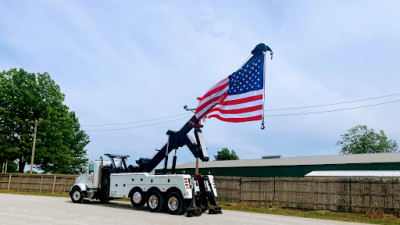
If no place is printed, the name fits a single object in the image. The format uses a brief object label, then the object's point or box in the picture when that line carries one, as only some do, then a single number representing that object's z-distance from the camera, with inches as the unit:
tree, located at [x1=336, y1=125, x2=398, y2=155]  2915.8
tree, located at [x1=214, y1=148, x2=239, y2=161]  3331.4
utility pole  1534.0
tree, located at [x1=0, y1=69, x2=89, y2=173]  1663.4
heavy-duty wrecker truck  649.6
